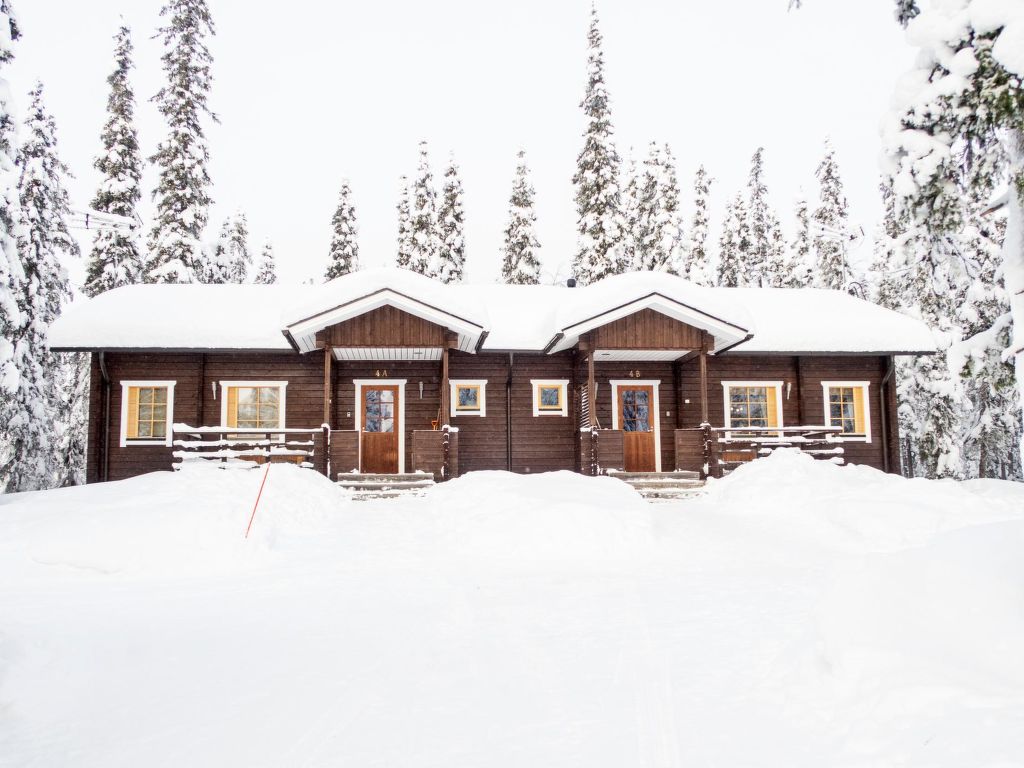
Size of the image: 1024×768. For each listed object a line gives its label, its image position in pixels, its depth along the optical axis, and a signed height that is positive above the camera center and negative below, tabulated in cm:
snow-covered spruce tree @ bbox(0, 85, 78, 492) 1858 +361
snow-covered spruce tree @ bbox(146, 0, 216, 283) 2189 +866
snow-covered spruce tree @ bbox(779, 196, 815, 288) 3428 +807
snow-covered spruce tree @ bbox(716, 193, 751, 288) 3462 +868
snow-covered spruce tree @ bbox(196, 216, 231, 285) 2264 +562
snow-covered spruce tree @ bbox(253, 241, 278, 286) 4031 +900
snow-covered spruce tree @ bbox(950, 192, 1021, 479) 906 +64
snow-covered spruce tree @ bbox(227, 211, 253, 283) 3659 +944
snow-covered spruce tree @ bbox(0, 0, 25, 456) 1141 +388
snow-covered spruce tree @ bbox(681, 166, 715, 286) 2830 +741
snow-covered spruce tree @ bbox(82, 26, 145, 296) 2211 +775
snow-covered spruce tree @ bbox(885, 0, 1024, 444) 721 +324
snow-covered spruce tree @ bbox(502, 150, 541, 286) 3117 +821
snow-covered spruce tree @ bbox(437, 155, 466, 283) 3075 +872
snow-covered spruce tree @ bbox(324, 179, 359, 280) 3234 +845
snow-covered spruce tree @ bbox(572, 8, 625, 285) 2606 +869
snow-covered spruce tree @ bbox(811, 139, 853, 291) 3009 +813
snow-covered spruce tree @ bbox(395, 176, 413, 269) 3195 +907
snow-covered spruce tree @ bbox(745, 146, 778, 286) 3544 +973
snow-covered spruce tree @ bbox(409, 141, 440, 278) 3044 +853
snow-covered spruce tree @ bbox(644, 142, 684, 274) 2775 +745
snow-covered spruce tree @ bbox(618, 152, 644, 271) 2662 +847
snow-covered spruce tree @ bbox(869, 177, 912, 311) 2582 +548
